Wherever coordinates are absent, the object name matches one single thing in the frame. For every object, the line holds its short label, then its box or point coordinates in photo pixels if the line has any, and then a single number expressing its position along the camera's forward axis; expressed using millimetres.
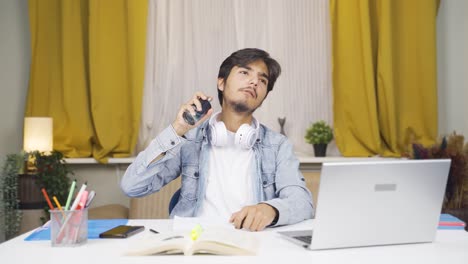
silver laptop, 1215
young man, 1965
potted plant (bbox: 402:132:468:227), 2492
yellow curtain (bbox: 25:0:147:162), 3445
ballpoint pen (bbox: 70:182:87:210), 1344
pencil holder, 1312
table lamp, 3195
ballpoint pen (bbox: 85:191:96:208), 1376
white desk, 1175
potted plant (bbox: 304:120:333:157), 3453
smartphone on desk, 1442
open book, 1207
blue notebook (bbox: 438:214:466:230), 1604
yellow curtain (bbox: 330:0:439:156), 3445
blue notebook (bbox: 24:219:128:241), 1454
